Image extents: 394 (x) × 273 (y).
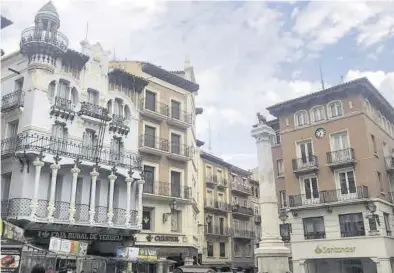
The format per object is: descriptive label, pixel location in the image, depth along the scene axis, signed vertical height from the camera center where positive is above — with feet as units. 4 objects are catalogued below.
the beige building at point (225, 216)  153.48 +21.31
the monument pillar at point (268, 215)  58.75 +8.08
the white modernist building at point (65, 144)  78.69 +25.85
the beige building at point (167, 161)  98.17 +27.00
